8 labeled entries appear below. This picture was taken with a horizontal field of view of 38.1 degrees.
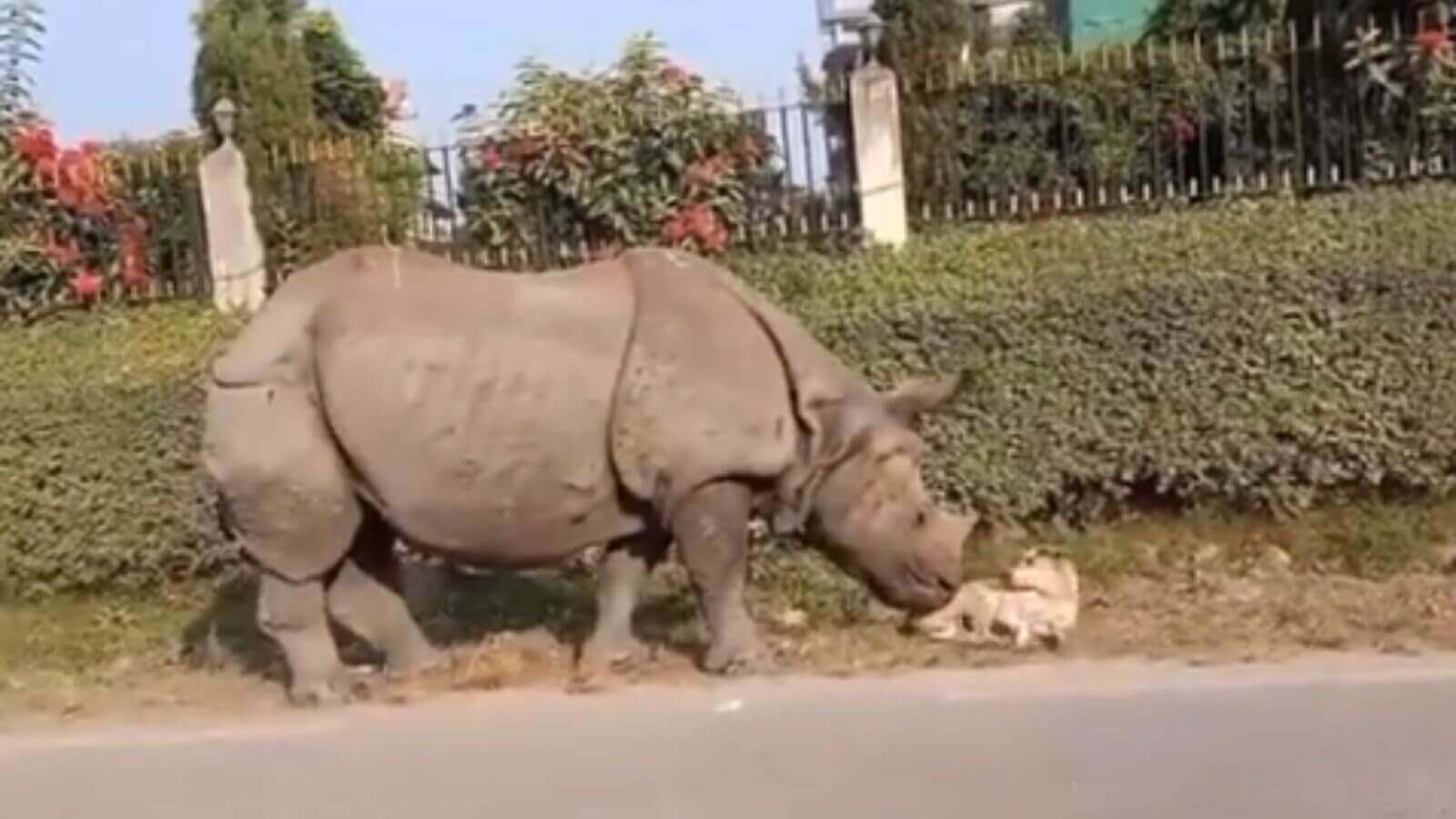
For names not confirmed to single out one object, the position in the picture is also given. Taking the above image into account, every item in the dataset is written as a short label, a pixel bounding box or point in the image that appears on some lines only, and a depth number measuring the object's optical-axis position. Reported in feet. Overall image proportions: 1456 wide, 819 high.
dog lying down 23.35
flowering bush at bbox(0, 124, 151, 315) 38.91
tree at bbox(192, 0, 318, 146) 46.93
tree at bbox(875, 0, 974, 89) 45.23
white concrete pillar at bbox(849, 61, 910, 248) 37.09
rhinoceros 21.35
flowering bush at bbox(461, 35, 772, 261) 37.73
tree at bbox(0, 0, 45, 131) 40.19
